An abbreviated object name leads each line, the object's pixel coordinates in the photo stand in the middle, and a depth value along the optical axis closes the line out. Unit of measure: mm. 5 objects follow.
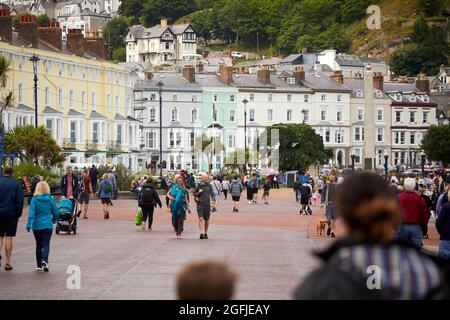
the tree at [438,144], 113438
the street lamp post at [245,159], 115888
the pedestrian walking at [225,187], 72244
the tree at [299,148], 121688
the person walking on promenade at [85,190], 42781
